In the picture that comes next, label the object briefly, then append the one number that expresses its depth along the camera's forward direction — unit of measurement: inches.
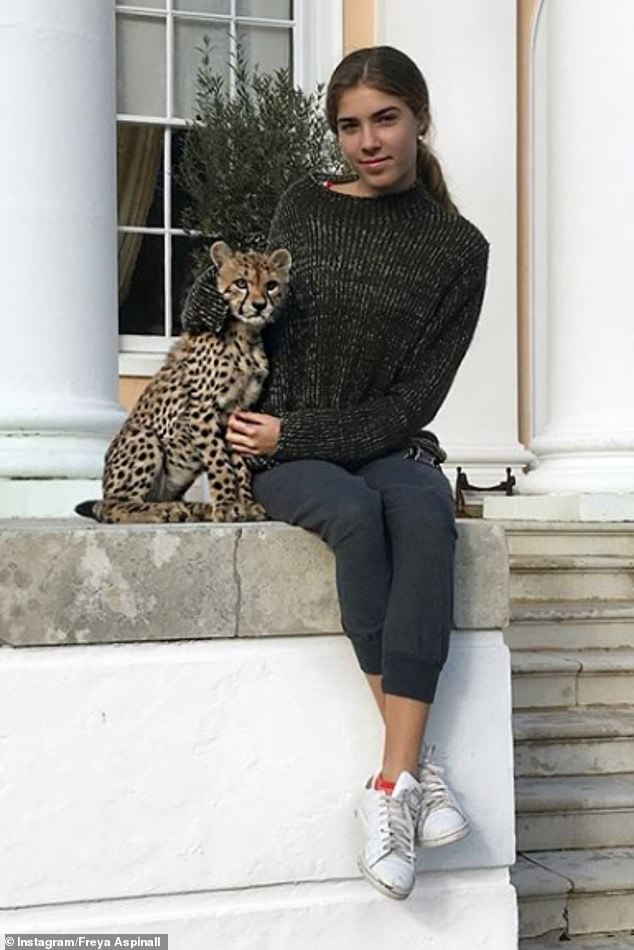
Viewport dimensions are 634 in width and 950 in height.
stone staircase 275.8
